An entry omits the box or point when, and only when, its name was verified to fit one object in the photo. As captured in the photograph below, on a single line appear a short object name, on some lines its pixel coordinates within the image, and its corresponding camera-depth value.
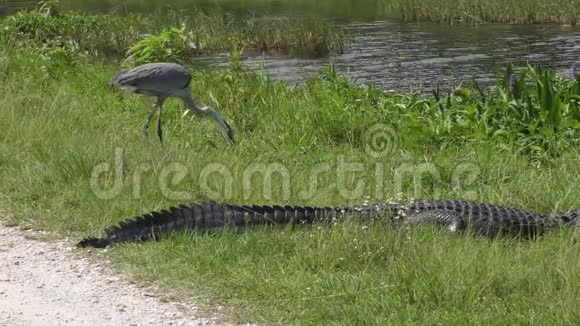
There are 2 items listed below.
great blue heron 16.67
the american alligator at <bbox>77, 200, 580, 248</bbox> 11.73
